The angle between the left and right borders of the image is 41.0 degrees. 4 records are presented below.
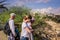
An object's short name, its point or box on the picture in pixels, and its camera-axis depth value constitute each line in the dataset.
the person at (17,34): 2.26
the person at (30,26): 2.16
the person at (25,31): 2.11
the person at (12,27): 2.18
